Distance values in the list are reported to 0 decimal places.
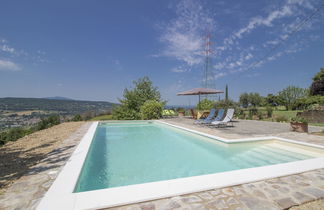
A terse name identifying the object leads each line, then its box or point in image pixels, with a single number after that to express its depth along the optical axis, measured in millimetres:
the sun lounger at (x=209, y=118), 9002
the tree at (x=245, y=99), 48725
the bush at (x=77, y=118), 16133
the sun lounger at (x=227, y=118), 7815
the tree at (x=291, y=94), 41156
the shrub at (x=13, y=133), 14422
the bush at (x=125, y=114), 15648
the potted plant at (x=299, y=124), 6391
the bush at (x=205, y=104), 14727
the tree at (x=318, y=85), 26828
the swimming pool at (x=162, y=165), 1946
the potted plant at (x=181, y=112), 16578
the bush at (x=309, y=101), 20292
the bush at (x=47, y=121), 16353
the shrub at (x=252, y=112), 13787
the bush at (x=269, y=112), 13711
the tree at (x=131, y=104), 15786
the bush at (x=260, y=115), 13421
